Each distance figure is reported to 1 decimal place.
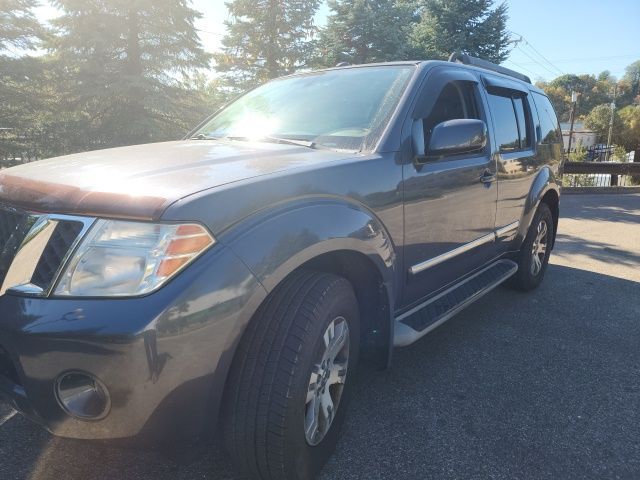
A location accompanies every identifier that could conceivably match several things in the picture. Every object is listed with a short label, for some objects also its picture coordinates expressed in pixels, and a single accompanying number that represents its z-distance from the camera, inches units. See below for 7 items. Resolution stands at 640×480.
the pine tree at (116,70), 486.6
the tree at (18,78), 447.5
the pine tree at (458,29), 647.1
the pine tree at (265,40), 631.8
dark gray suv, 56.3
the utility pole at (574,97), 960.9
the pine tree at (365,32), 596.7
